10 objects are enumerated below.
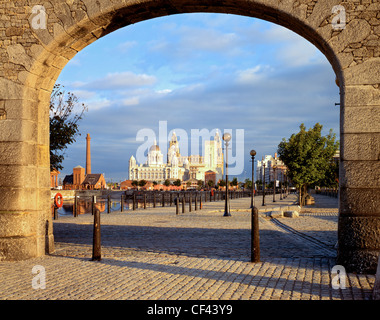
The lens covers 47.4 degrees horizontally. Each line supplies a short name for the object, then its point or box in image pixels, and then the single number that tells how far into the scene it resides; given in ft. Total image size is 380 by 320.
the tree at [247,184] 548.60
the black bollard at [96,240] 25.57
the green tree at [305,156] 103.35
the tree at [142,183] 490.90
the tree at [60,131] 41.45
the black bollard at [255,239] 24.94
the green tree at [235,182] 524.48
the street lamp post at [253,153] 92.94
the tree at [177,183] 547.08
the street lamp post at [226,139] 68.69
